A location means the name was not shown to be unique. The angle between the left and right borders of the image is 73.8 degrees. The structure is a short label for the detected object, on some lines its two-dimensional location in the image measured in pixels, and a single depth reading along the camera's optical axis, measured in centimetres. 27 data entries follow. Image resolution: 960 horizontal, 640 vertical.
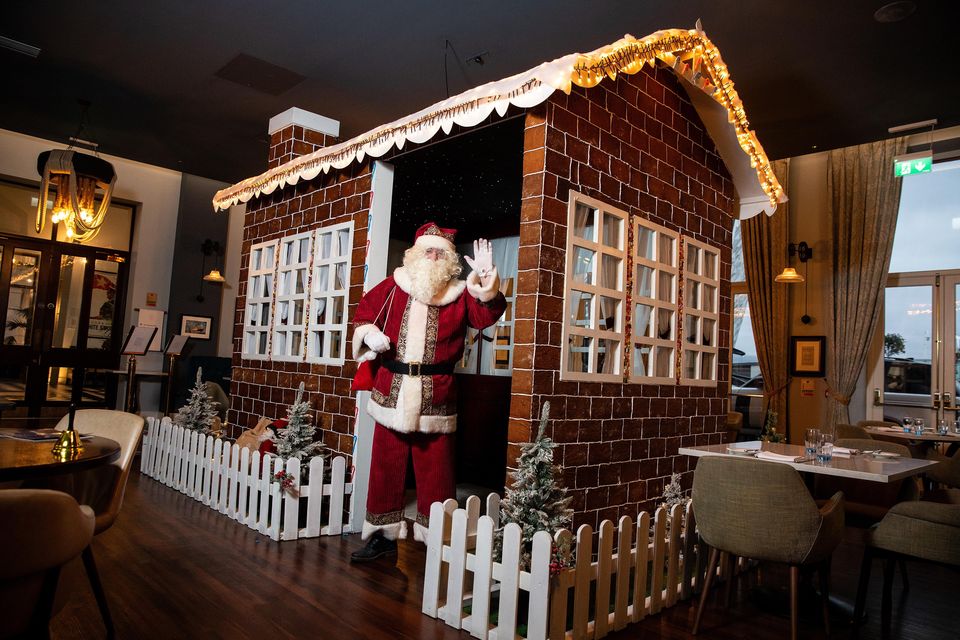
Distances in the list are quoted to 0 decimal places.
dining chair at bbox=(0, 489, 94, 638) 154
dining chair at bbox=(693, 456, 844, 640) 277
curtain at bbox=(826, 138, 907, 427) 742
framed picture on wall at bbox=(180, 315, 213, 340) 987
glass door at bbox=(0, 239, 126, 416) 873
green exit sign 616
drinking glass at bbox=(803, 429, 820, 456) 344
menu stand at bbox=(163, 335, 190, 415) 789
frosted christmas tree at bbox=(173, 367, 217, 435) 548
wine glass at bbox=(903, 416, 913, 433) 607
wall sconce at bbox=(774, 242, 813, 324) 748
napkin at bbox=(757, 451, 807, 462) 327
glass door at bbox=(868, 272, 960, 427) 731
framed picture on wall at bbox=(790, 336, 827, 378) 779
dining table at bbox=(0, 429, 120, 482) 204
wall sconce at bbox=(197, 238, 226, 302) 979
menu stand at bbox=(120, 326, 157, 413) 722
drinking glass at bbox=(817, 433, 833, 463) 335
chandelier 654
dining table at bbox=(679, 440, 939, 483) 295
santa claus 354
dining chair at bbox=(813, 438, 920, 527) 375
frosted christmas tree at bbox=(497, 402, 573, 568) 281
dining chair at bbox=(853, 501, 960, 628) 279
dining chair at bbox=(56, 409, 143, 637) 252
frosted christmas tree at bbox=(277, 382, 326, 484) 420
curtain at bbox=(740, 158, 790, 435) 810
